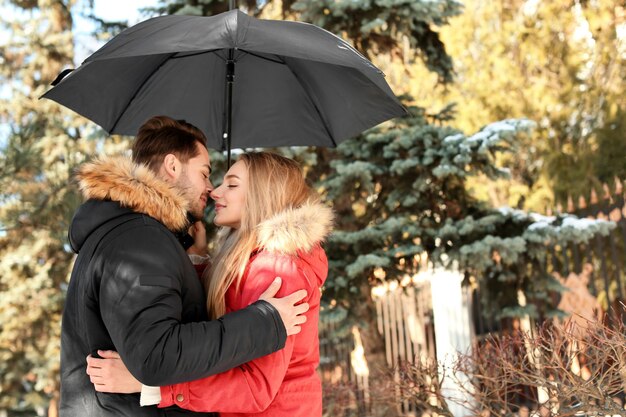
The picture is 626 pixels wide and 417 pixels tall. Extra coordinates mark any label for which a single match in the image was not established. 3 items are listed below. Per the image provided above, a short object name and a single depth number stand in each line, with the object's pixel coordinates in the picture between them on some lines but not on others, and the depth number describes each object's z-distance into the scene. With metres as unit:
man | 2.37
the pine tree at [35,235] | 12.06
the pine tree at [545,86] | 11.05
